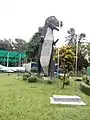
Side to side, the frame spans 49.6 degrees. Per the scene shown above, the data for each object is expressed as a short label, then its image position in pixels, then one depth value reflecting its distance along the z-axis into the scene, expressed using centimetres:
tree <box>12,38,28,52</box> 2723
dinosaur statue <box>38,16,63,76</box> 865
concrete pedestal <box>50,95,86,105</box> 397
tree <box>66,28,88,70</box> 1677
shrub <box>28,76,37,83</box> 797
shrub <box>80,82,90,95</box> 532
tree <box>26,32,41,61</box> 1632
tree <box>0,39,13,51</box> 2553
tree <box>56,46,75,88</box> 746
